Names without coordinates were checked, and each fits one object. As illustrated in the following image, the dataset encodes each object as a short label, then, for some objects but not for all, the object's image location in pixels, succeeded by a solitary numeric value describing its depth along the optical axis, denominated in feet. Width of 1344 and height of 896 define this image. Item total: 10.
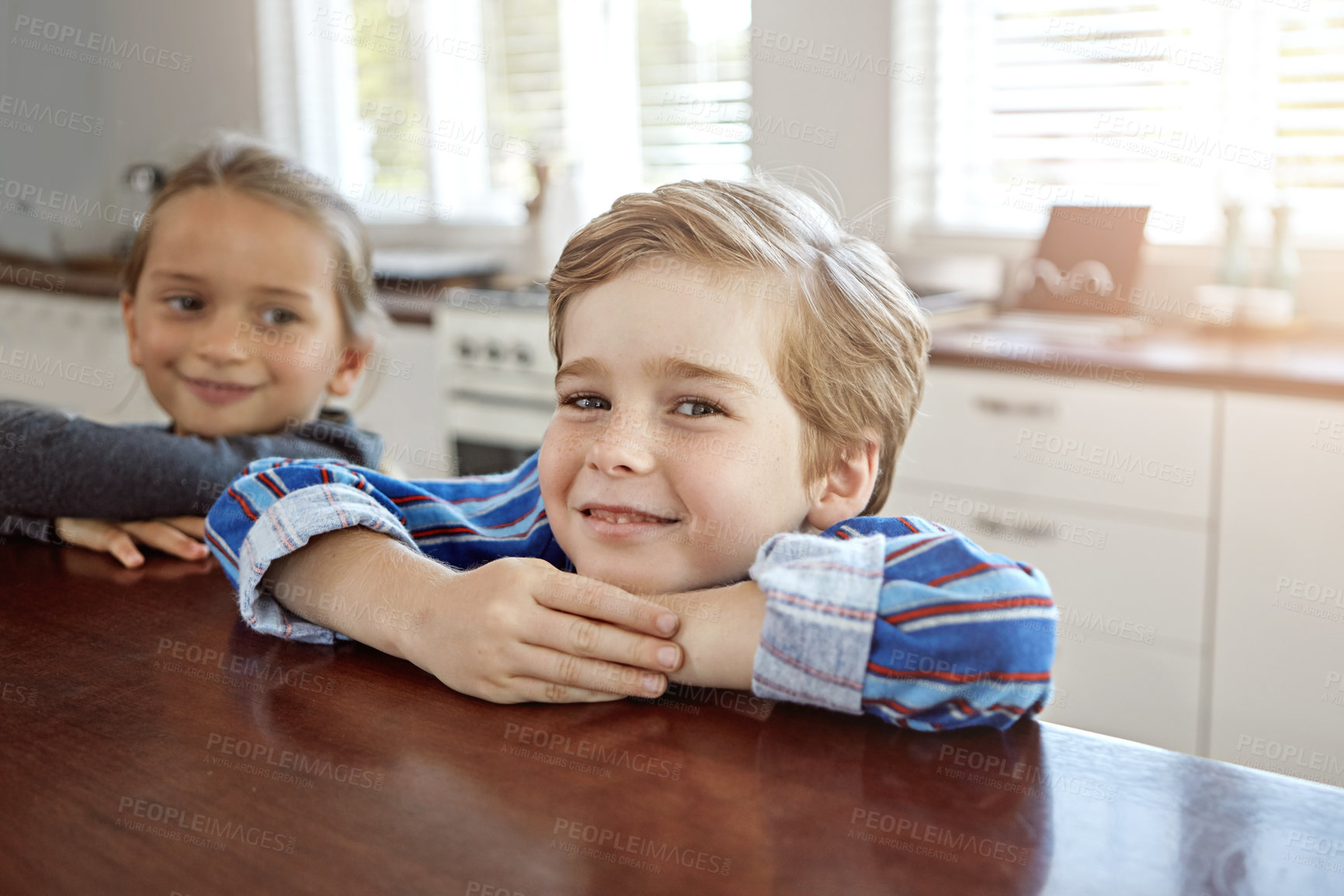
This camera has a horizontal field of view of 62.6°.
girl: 3.60
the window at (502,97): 10.82
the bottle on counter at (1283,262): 7.59
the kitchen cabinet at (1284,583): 6.01
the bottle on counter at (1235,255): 7.75
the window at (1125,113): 7.93
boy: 1.97
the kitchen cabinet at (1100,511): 6.43
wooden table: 1.46
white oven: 9.04
